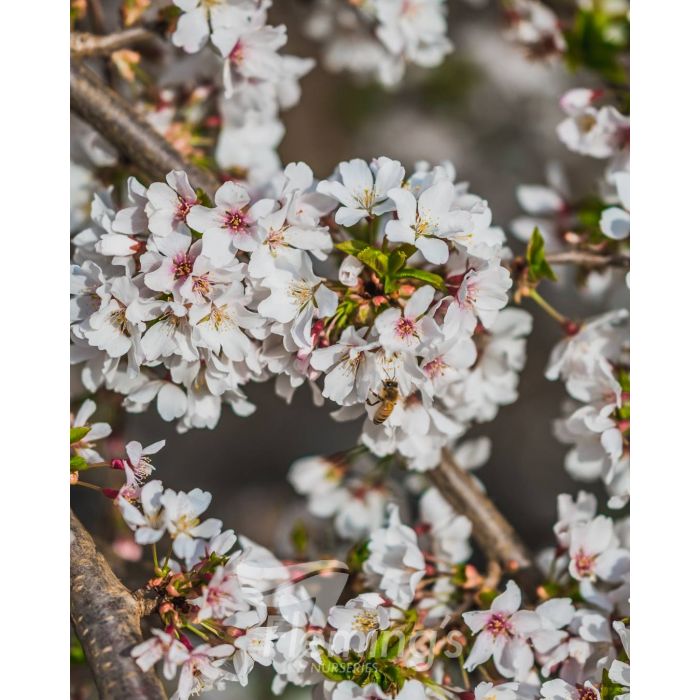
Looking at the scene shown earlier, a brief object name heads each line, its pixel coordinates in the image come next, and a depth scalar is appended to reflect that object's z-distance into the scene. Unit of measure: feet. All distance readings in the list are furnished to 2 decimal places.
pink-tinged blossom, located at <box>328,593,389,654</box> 2.86
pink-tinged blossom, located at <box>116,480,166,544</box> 2.83
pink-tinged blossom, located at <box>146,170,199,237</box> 2.77
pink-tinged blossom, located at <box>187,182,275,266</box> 2.76
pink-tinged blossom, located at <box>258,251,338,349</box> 2.77
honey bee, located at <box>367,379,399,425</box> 2.80
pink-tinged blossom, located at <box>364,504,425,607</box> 2.89
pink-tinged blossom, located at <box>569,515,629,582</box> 2.96
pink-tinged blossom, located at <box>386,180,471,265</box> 2.75
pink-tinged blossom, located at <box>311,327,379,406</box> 2.77
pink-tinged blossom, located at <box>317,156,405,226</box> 2.77
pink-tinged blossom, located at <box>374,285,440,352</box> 2.76
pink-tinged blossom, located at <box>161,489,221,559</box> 2.83
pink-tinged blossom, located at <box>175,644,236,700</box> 2.79
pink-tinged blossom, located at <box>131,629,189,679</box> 2.77
